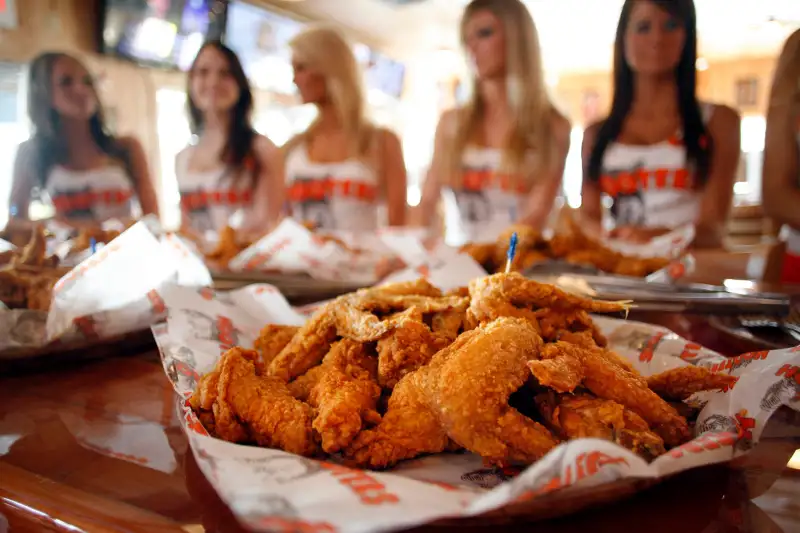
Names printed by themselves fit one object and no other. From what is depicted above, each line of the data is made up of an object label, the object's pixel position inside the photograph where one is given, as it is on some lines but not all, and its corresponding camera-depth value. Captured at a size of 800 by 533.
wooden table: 0.52
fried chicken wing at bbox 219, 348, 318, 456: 0.65
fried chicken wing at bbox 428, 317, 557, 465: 0.60
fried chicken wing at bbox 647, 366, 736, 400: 0.71
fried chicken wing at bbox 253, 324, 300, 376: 0.94
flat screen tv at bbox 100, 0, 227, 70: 4.63
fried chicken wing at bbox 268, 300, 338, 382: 0.85
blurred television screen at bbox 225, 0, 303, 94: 5.78
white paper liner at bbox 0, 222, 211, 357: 0.96
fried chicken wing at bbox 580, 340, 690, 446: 0.65
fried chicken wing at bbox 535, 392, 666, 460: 0.58
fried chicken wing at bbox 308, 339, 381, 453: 0.63
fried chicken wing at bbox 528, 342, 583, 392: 0.61
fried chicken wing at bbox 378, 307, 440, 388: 0.75
